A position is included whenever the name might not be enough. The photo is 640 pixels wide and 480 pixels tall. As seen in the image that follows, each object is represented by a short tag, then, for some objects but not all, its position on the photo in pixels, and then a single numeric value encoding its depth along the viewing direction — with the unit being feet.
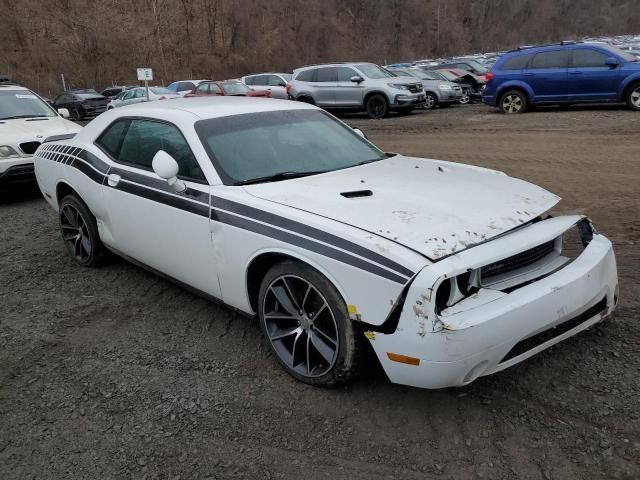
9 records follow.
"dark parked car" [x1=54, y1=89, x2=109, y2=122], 80.69
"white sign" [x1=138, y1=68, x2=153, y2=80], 58.93
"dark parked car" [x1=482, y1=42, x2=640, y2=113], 44.19
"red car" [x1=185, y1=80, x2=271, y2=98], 62.23
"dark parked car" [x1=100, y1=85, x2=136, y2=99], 105.91
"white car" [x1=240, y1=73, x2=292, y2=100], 64.85
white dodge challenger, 8.62
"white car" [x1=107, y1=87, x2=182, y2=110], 74.84
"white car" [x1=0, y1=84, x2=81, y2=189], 25.22
